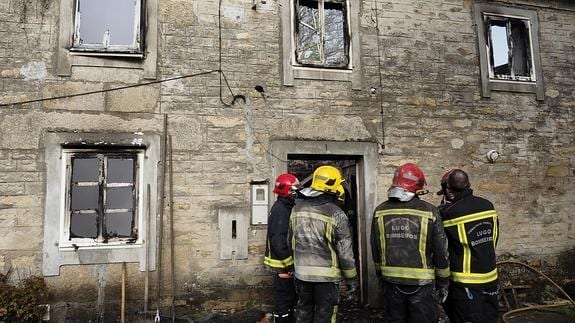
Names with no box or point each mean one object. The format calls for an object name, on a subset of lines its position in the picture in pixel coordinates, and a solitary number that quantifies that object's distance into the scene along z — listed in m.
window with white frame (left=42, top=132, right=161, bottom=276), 5.75
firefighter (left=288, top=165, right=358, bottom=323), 4.37
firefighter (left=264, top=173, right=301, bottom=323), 5.09
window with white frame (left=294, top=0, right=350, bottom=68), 7.04
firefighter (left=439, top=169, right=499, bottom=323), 4.17
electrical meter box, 6.38
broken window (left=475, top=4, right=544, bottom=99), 7.70
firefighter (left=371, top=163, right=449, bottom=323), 4.08
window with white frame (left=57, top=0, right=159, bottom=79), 6.06
